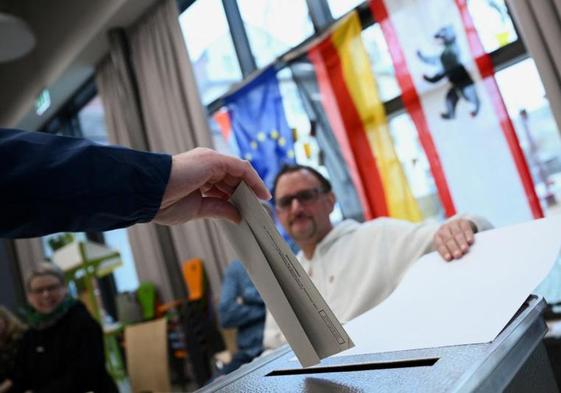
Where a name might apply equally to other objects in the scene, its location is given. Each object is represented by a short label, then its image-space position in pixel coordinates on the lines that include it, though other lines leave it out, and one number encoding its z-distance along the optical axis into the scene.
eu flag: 3.14
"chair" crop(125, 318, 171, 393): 2.98
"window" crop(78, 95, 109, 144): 5.43
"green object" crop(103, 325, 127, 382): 4.13
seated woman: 2.74
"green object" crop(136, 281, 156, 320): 4.07
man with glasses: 1.25
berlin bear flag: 2.23
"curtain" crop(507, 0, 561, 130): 1.97
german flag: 2.63
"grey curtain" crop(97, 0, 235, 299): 3.62
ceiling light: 3.49
